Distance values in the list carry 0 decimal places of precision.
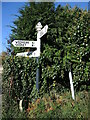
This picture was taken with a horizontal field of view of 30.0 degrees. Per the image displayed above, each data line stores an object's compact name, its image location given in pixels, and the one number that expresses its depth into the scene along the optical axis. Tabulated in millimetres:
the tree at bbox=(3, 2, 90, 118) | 4109
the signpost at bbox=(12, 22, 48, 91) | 3924
